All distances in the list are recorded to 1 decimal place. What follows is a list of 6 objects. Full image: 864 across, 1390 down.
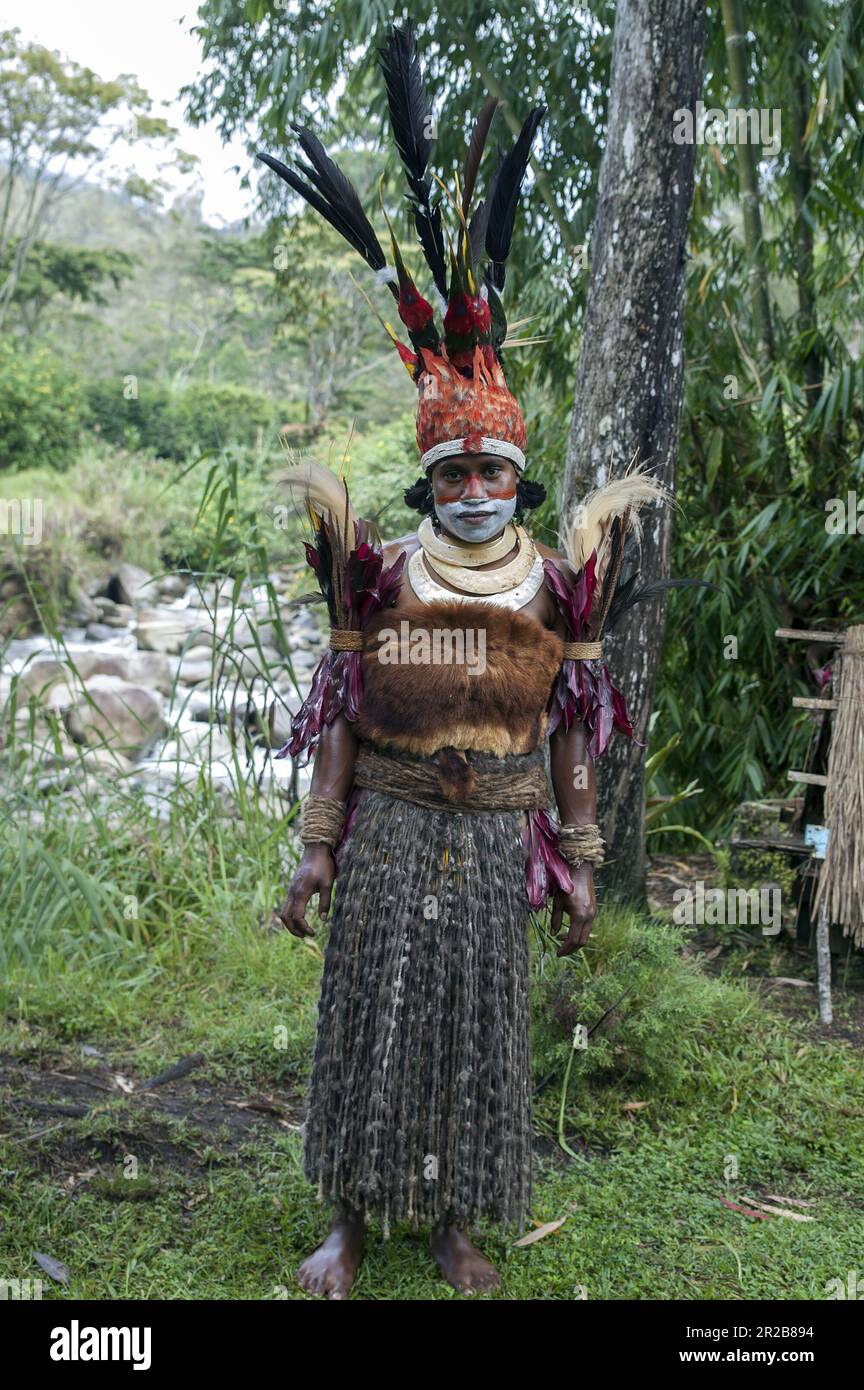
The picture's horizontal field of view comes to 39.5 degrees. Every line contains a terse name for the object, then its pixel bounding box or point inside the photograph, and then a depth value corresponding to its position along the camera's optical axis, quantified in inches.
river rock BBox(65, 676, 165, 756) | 315.3
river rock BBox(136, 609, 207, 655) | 428.1
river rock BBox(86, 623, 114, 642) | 441.7
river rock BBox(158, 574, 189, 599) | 515.2
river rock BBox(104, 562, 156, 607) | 476.4
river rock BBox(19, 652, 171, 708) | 389.1
